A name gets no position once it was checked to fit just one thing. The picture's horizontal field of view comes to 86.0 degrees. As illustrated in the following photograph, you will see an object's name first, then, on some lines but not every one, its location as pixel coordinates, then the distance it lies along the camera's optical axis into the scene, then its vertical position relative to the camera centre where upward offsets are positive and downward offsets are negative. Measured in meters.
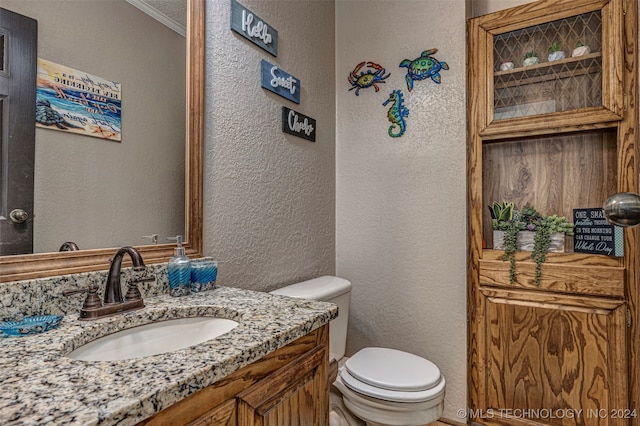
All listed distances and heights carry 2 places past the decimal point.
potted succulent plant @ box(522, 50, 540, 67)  1.68 +0.78
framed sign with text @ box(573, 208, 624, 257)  1.46 -0.08
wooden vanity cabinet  0.56 -0.35
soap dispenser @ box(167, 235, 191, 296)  1.02 -0.18
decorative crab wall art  1.98 +0.82
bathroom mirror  1.18 +0.30
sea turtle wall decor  1.81 +0.80
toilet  1.31 -0.67
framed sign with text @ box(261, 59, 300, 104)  1.51 +0.62
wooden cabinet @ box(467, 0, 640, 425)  1.45 +0.12
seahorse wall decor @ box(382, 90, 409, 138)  1.91 +0.58
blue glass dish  0.69 -0.23
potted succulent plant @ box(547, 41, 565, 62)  1.63 +0.79
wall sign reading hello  1.35 +0.78
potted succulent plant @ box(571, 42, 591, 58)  1.57 +0.77
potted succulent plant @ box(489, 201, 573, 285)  1.62 -0.07
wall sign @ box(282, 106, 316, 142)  1.63 +0.46
